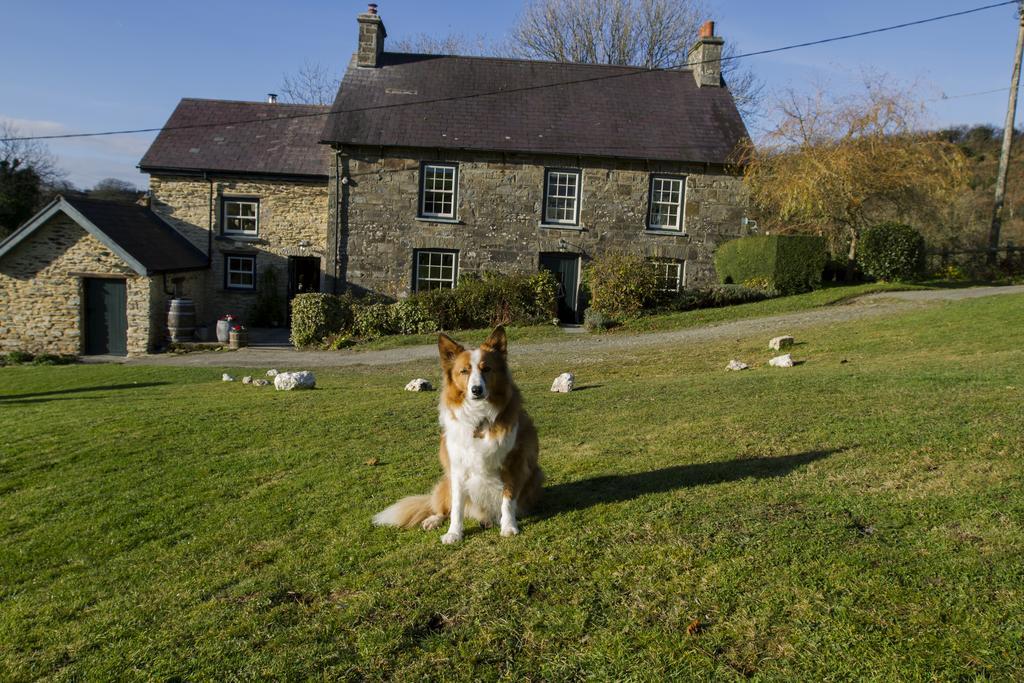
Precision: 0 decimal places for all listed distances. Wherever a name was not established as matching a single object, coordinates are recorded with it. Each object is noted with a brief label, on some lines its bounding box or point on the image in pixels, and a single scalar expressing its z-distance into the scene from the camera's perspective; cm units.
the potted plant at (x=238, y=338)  2202
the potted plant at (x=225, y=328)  2238
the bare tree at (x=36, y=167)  3653
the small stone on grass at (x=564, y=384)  1202
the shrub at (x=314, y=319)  2227
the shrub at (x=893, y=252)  2145
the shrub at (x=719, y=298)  2245
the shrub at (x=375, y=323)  2272
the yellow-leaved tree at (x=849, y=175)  2302
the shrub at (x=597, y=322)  2150
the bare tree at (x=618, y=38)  3847
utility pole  2527
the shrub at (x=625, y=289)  2231
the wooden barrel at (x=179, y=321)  2227
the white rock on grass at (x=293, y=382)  1360
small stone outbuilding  2142
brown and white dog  475
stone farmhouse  2189
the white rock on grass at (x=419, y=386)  1288
